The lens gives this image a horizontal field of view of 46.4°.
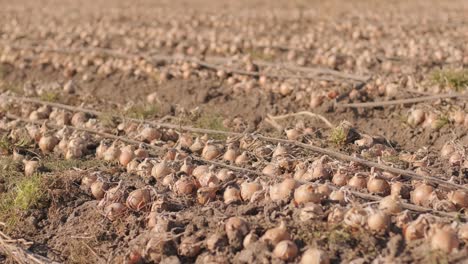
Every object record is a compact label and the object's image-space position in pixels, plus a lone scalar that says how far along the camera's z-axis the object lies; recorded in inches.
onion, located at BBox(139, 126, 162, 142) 162.1
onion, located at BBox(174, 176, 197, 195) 125.8
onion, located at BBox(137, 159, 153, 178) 137.7
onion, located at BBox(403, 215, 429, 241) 96.9
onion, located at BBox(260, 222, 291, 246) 100.7
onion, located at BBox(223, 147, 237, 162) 141.6
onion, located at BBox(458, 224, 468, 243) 93.5
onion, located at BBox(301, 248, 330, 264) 94.2
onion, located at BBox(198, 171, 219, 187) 125.5
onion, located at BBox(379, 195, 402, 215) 103.8
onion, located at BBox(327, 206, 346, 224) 102.9
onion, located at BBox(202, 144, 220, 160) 143.8
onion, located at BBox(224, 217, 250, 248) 103.7
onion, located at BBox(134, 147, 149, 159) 148.6
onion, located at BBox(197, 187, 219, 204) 121.4
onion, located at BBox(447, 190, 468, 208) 109.0
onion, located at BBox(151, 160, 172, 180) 134.3
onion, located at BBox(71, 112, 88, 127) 182.7
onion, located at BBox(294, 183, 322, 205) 109.4
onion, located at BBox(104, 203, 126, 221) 121.3
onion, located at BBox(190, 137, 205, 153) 150.8
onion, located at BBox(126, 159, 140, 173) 142.8
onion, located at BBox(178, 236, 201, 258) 105.4
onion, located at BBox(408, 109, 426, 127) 174.1
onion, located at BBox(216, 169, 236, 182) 127.5
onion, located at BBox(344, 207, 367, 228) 100.6
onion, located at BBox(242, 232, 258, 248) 102.6
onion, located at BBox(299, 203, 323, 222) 104.0
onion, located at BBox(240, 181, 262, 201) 119.7
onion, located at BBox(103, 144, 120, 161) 151.1
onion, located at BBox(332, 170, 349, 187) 119.8
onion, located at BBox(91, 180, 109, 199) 130.6
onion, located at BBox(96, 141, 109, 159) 156.4
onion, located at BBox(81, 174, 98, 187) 135.0
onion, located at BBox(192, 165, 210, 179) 130.4
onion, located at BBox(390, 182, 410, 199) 114.7
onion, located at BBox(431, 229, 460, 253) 91.7
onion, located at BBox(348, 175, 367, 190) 118.6
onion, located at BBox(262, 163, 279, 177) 128.0
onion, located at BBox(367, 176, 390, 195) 116.2
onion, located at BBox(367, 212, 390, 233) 99.3
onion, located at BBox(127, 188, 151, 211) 121.6
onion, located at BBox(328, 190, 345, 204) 109.8
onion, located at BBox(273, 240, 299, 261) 97.1
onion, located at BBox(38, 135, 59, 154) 165.5
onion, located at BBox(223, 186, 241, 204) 119.8
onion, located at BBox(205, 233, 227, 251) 104.0
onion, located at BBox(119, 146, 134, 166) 147.3
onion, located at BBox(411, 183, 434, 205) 110.7
